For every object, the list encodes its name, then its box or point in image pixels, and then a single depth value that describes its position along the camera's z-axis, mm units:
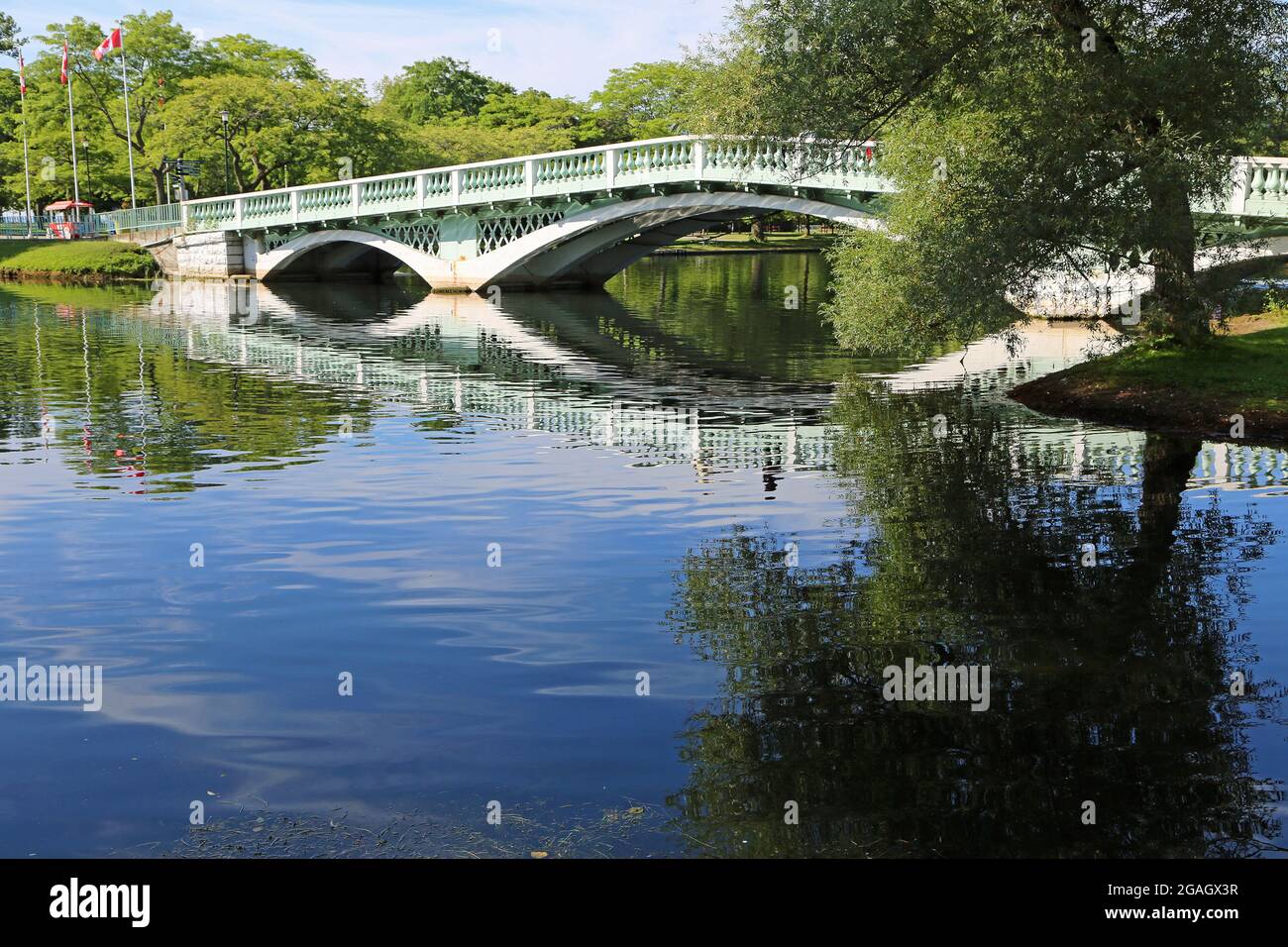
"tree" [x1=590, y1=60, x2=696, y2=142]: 94750
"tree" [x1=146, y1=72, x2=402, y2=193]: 73125
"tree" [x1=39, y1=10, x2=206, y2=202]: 80062
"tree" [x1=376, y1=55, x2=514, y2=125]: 118875
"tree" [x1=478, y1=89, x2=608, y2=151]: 98312
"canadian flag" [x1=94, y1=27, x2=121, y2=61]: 68350
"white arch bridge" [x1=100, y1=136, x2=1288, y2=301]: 42637
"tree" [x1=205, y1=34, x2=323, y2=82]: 77688
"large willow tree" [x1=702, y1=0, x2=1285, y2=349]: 20922
